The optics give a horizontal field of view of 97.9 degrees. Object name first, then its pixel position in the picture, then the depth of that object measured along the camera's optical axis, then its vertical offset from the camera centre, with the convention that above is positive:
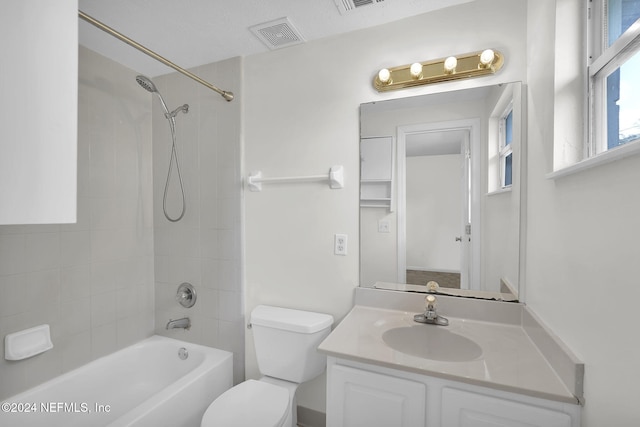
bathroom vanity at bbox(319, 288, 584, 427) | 0.86 -0.56
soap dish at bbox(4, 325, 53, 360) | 1.44 -0.71
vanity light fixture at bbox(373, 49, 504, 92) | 1.33 +0.73
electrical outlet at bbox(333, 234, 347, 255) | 1.64 -0.18
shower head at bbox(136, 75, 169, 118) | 1.59 +0.76
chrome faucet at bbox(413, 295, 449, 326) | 1.34 -0.50
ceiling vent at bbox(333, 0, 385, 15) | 1.37 +1.04
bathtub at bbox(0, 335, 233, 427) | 1.39 -1.04
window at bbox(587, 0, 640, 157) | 0.69 +0.40
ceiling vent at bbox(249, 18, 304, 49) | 1.53 +1.04
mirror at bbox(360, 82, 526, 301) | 1.36 +0.12
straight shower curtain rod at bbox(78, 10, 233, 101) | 1.11 +0.79
